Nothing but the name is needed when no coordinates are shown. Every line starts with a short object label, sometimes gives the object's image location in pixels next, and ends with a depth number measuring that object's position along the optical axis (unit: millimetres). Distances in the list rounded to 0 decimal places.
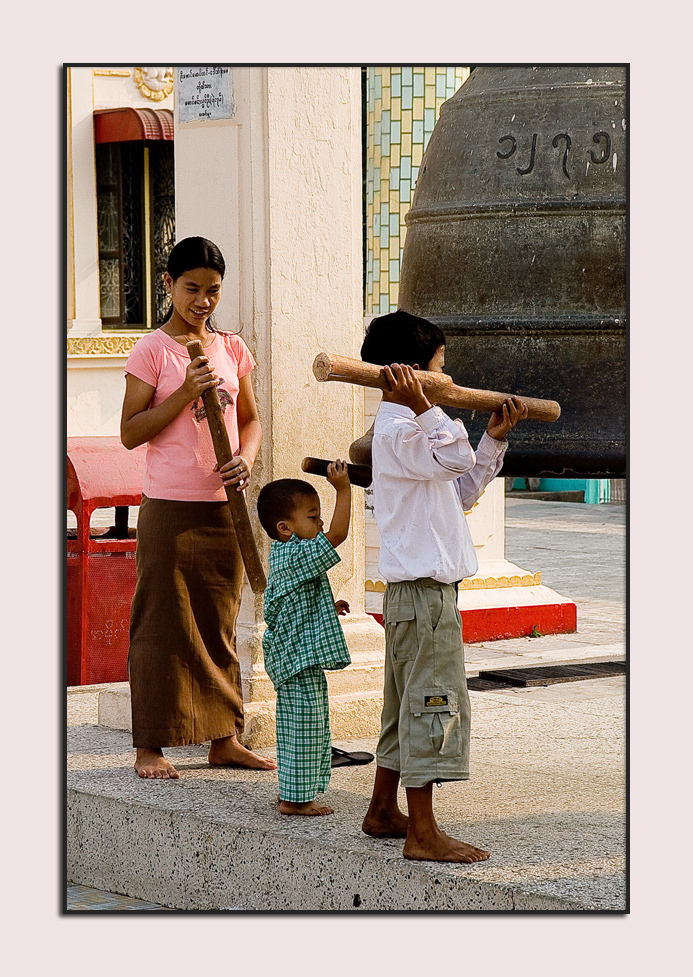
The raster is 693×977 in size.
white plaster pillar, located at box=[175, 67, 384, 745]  8602
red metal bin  11485
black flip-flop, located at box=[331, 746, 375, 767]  8402
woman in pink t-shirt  7785
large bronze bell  5862
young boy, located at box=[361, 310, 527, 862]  6367
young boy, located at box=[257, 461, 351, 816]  7138
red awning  23803
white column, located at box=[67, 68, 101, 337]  23926
